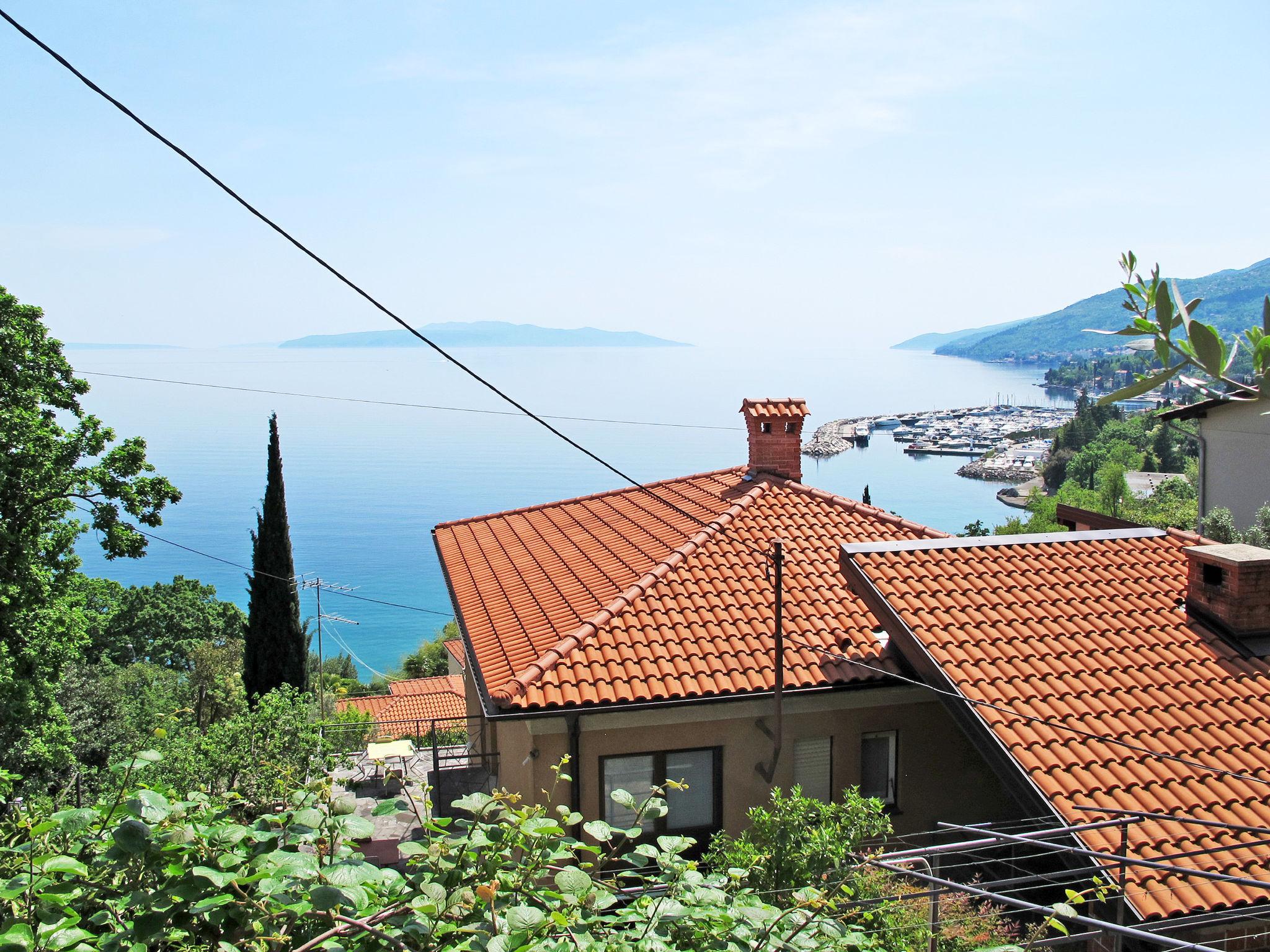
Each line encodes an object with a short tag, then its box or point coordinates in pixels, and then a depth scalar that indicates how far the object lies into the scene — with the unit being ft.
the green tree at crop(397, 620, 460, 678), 197.06
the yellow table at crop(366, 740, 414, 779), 46.30
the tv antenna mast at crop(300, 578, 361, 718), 112.91
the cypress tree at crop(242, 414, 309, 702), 96.68
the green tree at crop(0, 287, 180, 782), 59.06
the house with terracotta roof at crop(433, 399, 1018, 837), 29.14
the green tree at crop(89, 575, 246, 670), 181.47
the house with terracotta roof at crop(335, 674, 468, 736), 109.91
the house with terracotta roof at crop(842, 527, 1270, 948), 22.95
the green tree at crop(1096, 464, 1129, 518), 199.11
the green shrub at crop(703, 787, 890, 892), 21.97
